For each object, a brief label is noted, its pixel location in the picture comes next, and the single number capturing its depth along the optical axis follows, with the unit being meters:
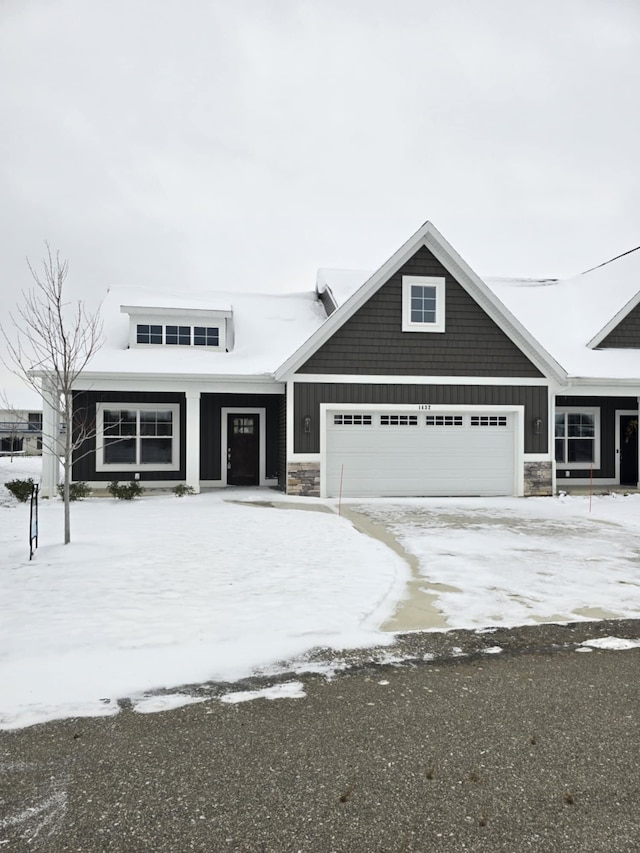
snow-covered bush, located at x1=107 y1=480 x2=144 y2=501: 14.26
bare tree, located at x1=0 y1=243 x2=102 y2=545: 8.73
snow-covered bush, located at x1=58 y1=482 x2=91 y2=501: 14.03
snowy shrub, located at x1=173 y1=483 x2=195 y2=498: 15.08
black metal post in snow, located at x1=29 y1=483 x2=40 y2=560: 8.24
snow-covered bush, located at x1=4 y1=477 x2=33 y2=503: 13.89
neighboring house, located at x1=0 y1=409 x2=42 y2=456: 37.84
